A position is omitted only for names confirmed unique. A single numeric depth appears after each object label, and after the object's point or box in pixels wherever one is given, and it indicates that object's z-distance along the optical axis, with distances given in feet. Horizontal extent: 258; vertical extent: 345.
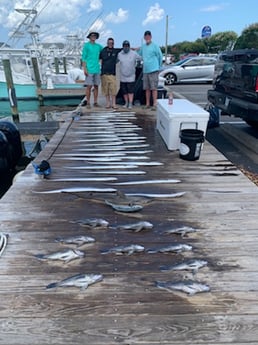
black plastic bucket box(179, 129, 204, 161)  13.70
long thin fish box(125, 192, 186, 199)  10.88
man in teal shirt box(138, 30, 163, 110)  23.41
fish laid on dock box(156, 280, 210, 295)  6.48
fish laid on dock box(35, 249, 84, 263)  7.50
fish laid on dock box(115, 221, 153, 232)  8.78
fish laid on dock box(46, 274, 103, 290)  6.62
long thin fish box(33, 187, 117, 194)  11.21
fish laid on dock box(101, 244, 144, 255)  7.75
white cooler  14.71
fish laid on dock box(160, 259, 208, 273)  7.12
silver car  57.26
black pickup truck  16.92
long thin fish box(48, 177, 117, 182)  12.32
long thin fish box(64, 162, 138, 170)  13.75
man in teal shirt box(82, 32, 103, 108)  23.87
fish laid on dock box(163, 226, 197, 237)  8.60
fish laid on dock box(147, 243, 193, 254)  7.79
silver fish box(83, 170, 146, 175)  13.12
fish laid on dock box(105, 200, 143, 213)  9.71
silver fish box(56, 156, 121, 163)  14.83
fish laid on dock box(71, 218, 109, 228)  8.99
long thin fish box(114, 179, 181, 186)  12.04
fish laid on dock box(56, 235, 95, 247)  8.13
